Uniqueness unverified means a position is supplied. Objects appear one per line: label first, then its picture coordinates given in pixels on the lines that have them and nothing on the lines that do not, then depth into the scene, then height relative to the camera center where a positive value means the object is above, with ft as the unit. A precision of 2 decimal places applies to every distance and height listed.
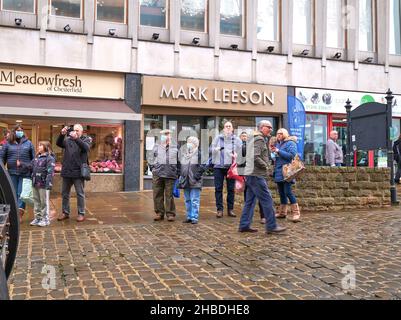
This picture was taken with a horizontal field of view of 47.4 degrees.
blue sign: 54.03 +5.73
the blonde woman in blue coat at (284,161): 27.66 +0.37
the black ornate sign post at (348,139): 39.14 +2.42
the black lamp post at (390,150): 35.65 +1.40
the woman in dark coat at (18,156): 29.04 +0.64
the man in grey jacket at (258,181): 23.70 -0.75
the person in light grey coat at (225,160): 29.89 +0.44
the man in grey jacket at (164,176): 28.27 -0.60
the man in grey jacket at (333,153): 45.21 +1.41
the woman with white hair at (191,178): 27.37 -0.70
